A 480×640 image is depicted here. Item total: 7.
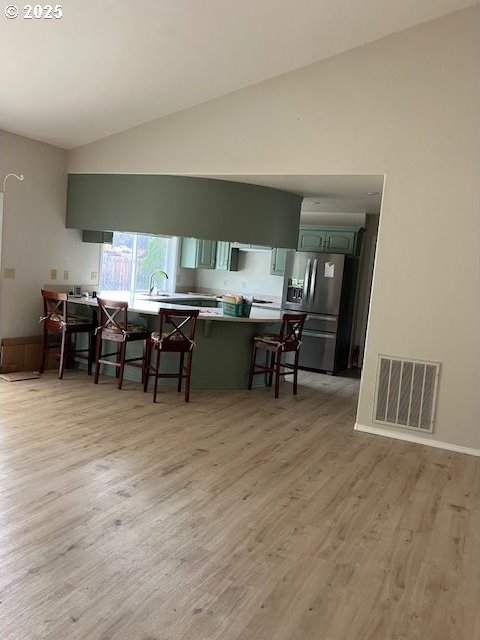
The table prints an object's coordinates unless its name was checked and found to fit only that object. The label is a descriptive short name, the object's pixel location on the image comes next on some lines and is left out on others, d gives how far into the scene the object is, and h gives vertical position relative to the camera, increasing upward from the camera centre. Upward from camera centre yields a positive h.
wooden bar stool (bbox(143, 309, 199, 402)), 5.25 -0.66
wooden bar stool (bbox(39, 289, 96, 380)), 5.80 -0.66
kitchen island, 5.83 -0.72
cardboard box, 5.83 -1.02
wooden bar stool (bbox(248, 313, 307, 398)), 5.80 -0.66
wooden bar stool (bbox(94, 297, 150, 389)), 5.49 -0.66
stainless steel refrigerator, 7.41 -0.18
